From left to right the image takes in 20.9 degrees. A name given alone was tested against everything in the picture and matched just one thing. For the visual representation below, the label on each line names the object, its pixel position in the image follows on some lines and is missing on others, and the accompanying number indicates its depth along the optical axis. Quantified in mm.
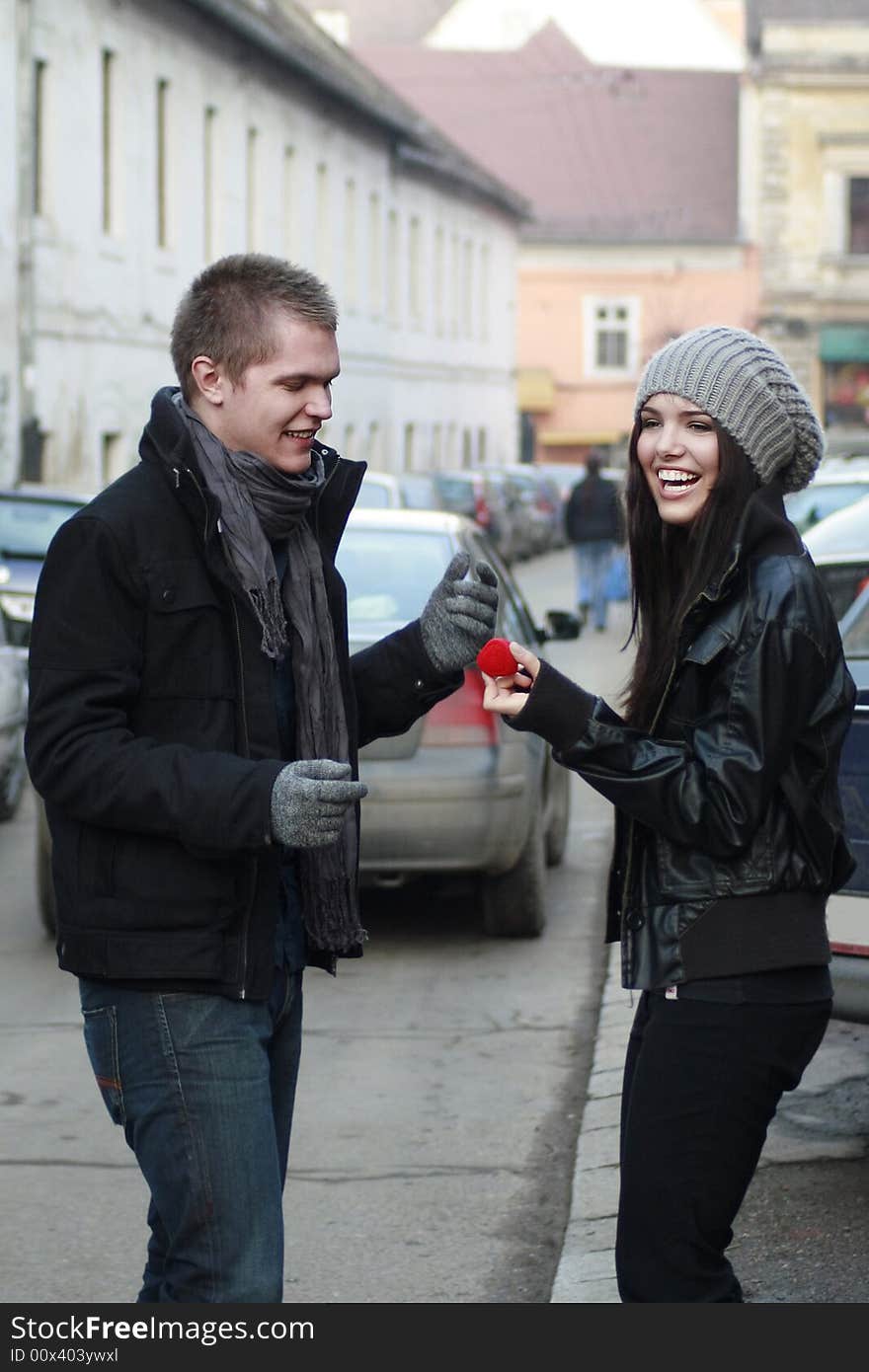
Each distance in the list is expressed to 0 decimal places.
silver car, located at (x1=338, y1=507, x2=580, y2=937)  8484
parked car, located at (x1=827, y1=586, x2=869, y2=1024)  5230
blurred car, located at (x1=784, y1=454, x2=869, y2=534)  16766
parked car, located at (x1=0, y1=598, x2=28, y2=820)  11453
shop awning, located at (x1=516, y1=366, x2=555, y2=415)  64688
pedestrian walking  24203
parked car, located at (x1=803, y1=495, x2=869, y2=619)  9594
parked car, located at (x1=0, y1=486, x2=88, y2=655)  15078
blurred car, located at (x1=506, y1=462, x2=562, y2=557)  41875
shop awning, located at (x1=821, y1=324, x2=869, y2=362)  59688
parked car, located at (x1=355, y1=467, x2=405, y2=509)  21156
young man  3178
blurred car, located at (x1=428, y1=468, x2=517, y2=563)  35312
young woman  3365
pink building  64688
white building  25281
